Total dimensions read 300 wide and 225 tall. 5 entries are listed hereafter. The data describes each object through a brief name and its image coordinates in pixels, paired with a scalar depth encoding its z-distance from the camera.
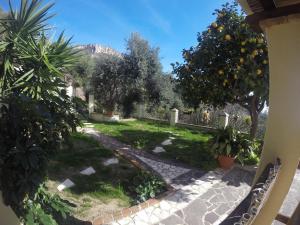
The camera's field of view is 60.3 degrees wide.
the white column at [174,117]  16.53
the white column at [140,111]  18.77
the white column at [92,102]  17.77
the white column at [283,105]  1.70
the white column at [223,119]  14.16
